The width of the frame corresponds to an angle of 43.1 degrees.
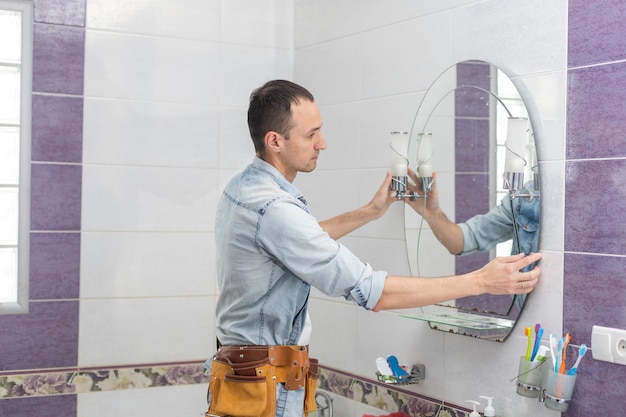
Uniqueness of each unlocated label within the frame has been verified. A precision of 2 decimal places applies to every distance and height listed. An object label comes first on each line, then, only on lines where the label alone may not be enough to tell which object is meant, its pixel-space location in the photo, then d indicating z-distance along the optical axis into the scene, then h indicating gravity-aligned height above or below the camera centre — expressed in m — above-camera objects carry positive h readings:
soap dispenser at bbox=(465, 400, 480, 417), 2.24 -0.57
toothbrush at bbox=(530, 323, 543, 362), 2.08 -0.33
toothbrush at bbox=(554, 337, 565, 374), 2.02 -0.36
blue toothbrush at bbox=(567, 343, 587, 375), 2.00 -0.36
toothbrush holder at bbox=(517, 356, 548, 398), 2.09 -0.43
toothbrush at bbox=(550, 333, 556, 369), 2.04 -0.35
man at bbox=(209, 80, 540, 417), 2.04 -0.17
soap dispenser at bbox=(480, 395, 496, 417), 2.21 -0.55
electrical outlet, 1.93 -0.32
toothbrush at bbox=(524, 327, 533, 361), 2.10 -0.33
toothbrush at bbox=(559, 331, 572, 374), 2.02 -0.36
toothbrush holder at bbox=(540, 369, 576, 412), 2.00 -0.44
